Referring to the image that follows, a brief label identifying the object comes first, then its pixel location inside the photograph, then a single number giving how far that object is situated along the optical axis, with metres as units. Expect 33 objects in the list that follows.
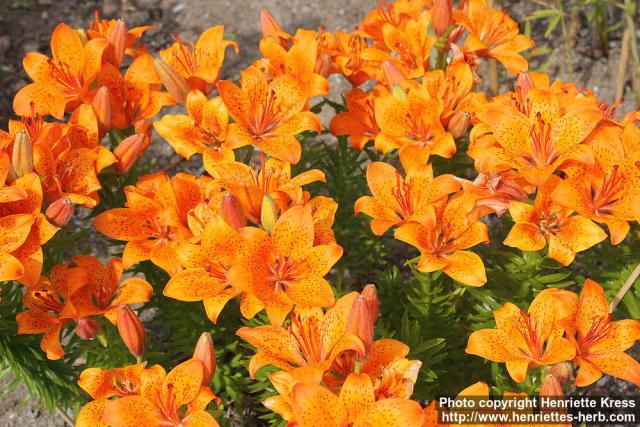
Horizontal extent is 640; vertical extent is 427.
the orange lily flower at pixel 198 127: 1.87
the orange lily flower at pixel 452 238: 1.64
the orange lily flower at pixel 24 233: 1.52
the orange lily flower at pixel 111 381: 1.52
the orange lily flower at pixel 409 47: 2.04
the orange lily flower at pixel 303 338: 1.46
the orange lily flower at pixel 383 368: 1.39
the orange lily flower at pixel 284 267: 1.49
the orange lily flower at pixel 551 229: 1.61
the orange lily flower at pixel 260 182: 1.62
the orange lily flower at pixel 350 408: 1.25
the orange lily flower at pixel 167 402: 1.40
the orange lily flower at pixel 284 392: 1.37
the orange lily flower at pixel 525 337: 1.50
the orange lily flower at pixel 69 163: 1.72
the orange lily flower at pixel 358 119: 2.04
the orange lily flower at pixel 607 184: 1.60
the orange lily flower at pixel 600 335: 1.50
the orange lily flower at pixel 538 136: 1.65
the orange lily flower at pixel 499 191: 1.68
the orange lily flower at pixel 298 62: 1.96
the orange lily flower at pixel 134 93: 1.99
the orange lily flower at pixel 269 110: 1.88
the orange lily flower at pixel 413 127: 1.85
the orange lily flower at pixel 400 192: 1.73
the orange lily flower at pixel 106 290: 1.72
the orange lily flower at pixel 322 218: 1.64
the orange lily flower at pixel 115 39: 2.01
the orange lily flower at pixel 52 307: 1.67
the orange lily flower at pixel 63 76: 1.96
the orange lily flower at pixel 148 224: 1.72
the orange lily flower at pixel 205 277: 1.54
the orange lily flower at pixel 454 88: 1.94
